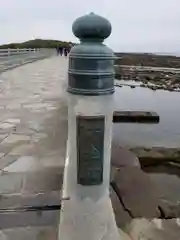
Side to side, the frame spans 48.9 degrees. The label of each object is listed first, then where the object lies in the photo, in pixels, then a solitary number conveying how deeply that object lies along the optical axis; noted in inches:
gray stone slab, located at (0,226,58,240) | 59.4
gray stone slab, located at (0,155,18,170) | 90.2
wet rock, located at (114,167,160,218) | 86.8
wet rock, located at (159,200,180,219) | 90.5
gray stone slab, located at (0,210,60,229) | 62.8
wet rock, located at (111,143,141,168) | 126.4
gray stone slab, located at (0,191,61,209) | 68.7
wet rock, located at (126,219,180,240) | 66.3
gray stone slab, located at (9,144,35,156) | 99.6
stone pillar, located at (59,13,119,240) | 46.7
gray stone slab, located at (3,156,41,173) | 87.0
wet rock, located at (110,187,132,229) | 74.4
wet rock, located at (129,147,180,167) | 179.0
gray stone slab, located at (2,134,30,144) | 110.7
